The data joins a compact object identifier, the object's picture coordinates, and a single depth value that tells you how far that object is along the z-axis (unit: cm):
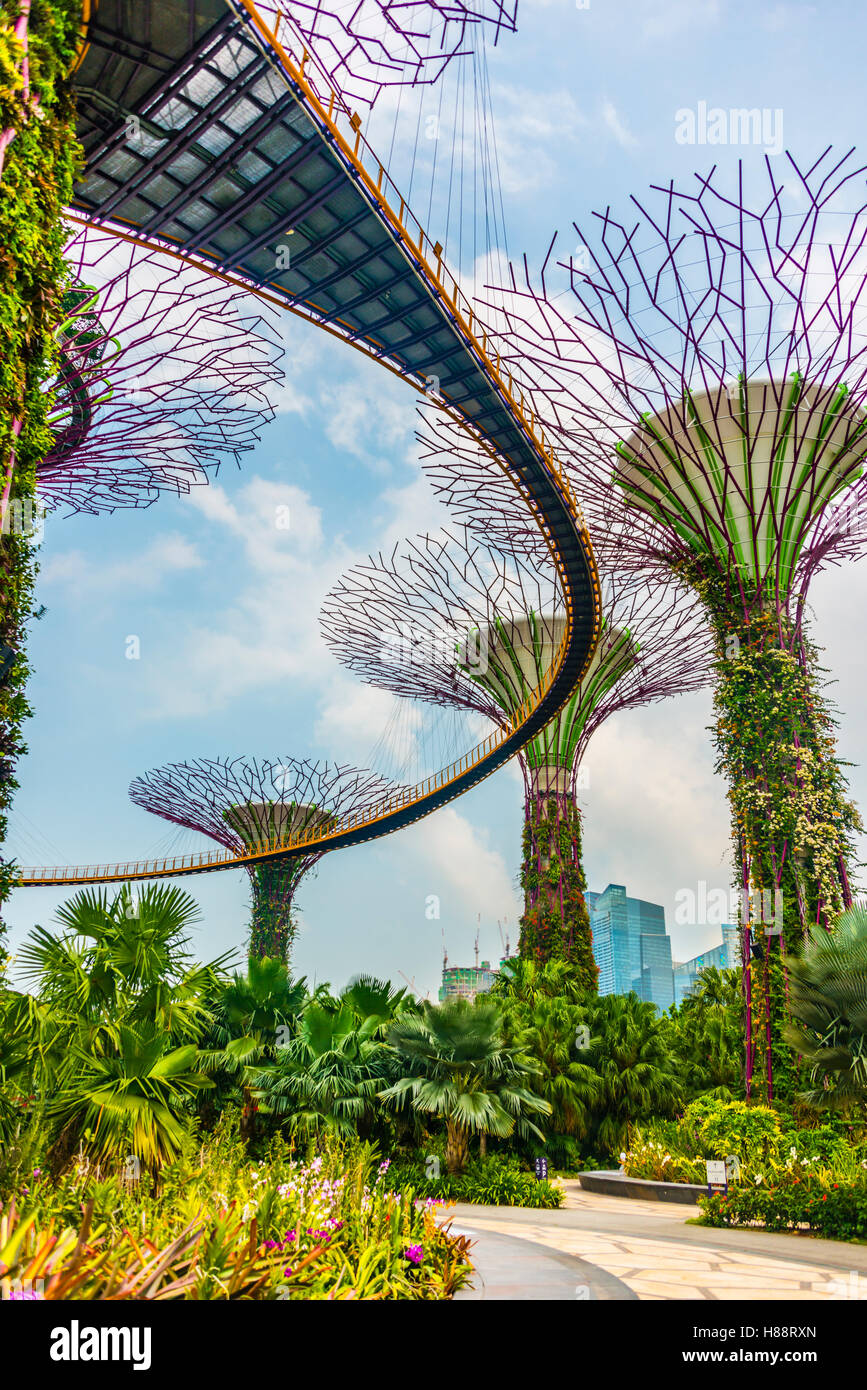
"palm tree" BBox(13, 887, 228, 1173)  723
